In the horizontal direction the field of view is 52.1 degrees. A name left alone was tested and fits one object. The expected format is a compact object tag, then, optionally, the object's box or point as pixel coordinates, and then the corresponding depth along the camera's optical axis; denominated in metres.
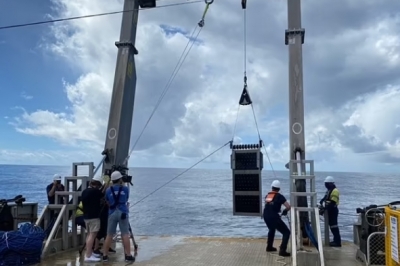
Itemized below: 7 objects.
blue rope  5.74
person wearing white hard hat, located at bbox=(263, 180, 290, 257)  6.63
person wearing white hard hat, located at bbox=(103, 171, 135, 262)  6.18
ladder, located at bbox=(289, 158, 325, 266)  5.62
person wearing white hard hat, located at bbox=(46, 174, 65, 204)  7.94
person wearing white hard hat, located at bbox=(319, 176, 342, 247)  7.52
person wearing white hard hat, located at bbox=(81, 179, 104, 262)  6.25
